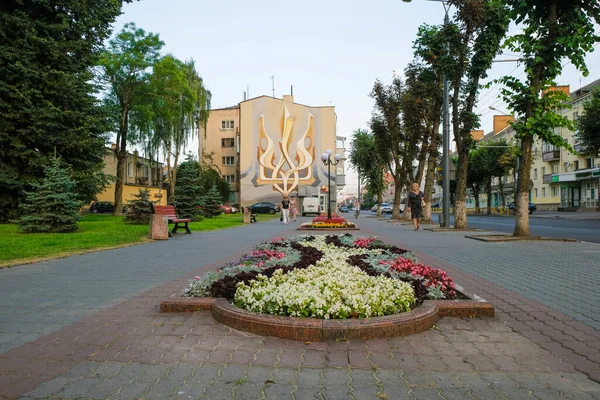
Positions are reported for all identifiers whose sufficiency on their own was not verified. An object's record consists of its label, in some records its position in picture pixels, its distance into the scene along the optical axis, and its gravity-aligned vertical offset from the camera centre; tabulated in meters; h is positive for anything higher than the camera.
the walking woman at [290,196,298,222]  33.97 -0.63
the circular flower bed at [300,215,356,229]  20.09 -1.10
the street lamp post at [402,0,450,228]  20.08 +1.92
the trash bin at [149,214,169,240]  15.07 -0.95
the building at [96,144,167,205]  53.88 +3.77
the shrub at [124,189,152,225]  21.02 -0.42
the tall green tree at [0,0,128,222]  20.78 +5.03
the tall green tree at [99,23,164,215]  33.00 +9.62
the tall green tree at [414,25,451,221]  19.02 +6.26
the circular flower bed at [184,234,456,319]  4.14 -0.93
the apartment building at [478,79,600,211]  50.05 +3.04
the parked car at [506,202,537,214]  49.58 -0.69
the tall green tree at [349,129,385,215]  46.25 +4.25
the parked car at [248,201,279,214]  53.44 -0.87
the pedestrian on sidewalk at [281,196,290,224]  28.41 -0.65
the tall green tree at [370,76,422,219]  30.56 +5.19
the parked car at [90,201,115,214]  50.82 -0.80
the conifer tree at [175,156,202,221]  27.47 +0.41
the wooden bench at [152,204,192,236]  16.85 -0.50
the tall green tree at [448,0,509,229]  16.86 +5.65
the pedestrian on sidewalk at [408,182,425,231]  19.75 -0.07
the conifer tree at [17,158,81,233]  16.03 -0.30
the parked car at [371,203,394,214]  70.10 -1.30
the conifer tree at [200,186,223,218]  36.03 -0.29
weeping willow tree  34.62 +8.30
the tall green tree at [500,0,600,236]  13.11 +4.35
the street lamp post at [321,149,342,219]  23.83 +2.37
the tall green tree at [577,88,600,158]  28.58 +5.08
